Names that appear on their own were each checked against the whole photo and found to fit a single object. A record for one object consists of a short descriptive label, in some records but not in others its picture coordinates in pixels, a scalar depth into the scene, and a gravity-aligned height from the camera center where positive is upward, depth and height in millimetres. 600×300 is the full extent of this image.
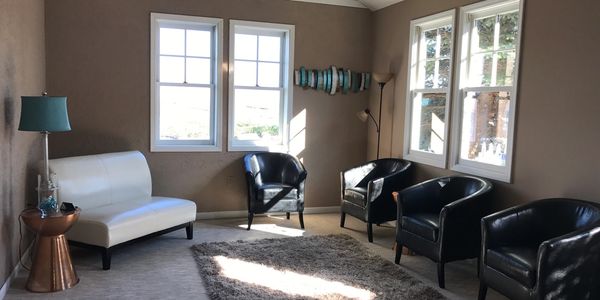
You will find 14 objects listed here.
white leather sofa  3729 -901
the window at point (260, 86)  5512 +266
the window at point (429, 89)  4719 +267
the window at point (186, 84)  5191 +245
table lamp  3312 -131
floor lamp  5352 +113
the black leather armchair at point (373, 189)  4688 -807
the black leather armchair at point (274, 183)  4941 -823
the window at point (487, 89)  3910 +235
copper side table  3242 -1070
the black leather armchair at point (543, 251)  2695 -835
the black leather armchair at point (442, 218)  3549 -842
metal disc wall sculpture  5645 +381
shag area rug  3365 -1297
